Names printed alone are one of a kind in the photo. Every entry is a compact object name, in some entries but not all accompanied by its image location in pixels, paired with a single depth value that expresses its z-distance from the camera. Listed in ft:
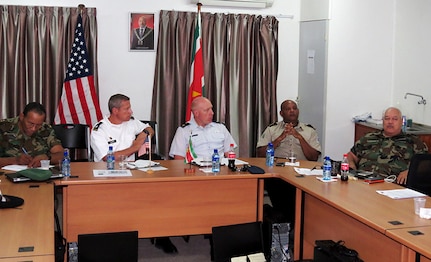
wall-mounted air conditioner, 20.11
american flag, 18.86
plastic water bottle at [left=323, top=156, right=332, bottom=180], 13.39
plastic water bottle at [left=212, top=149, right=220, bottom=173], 14.08
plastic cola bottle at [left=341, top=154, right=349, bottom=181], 13.24
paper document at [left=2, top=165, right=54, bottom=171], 14.01
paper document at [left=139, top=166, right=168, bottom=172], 14.24
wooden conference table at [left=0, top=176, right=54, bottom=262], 8.25
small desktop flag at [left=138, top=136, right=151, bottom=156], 16.46
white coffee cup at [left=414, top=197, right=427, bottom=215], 10.54
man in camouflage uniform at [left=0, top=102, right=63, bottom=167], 14.88
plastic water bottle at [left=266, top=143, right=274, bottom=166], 15.11
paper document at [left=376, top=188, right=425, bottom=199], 11.74
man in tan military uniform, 17.10
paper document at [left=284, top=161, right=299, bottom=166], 15.34
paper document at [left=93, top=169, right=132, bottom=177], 13.44
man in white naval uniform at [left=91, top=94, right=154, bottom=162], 15.81
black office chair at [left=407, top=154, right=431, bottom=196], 13.66
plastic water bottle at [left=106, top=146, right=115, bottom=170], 14.14
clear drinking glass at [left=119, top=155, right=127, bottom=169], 14.45
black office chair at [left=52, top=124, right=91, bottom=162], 17.13
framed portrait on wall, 19.85
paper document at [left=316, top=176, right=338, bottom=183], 13.26
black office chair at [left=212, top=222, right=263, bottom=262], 12.36
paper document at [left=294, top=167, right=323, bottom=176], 14.10
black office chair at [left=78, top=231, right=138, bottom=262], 11.93
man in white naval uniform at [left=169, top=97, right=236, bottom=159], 16.40
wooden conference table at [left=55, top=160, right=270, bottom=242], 13.01
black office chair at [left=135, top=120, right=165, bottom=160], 16.56
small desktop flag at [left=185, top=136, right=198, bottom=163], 15.05
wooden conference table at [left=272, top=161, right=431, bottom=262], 9.52
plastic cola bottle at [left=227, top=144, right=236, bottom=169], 14.57
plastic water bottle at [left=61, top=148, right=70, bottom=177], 13.39
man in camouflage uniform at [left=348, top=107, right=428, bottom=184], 15.40
